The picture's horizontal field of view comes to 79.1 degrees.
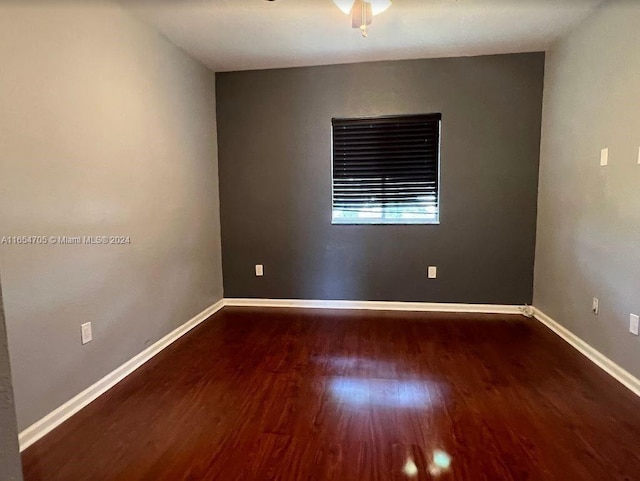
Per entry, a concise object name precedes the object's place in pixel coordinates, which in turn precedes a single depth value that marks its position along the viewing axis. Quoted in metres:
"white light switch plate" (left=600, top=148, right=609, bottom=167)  2.57
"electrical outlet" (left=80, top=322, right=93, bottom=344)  2.23
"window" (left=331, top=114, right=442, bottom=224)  3.79
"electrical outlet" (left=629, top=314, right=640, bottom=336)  2.27
